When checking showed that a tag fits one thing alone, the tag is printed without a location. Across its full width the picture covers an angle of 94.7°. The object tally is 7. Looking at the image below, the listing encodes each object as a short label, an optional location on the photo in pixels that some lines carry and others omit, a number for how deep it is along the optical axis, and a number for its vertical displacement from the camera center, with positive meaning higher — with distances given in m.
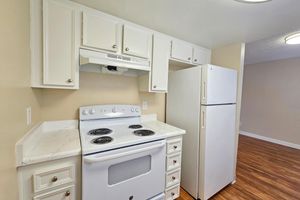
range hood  1.25 +0.32
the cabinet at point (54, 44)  1.14 +0.42
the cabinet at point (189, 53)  1.98 +0.67
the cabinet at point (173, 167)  1.54 -0.82
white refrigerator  1.67 -0.35
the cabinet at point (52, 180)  0.90 -0.61
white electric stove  1.07 -0.54
